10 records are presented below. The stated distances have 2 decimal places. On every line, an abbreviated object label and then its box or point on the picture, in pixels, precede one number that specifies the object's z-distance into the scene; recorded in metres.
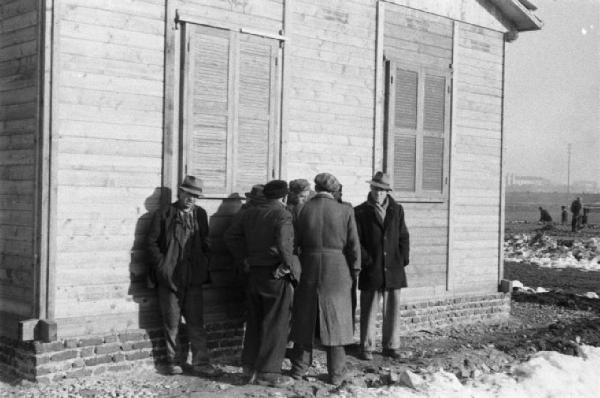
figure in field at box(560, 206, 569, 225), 44.07
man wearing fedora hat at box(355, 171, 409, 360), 9.69
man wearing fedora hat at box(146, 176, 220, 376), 8.41
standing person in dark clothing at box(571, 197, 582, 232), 36.53
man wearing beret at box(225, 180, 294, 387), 8.11
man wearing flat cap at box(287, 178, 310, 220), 9.12
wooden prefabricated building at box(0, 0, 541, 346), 7.98
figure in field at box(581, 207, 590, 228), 41.78
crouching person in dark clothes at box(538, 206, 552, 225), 45.09
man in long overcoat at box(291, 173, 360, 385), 8.24
